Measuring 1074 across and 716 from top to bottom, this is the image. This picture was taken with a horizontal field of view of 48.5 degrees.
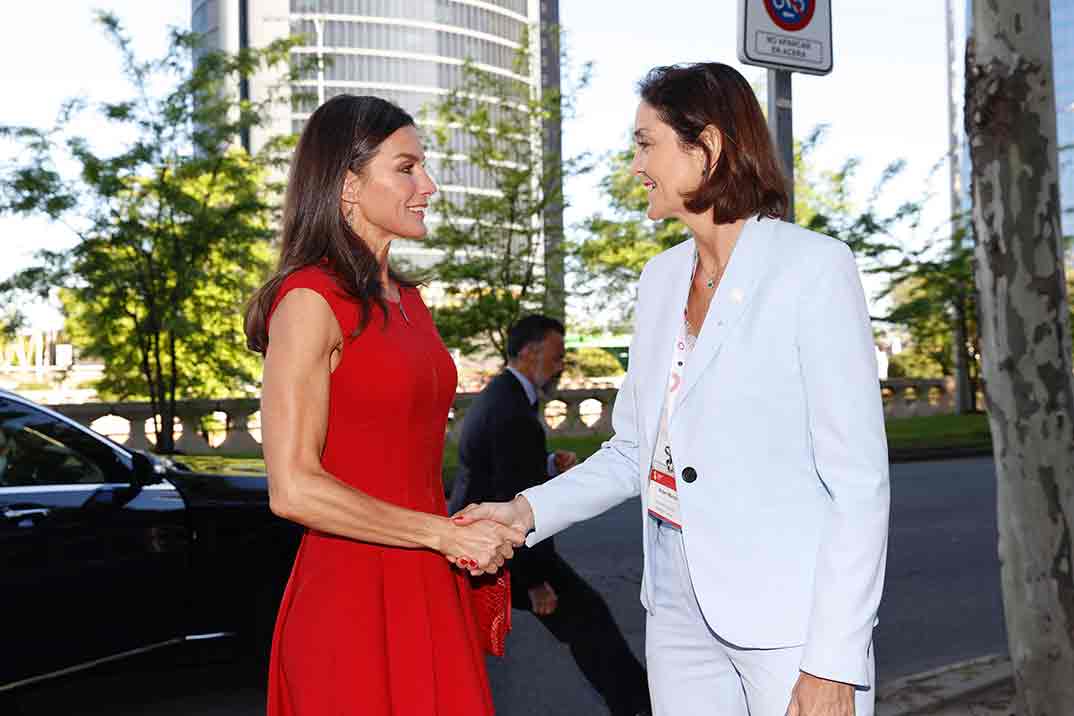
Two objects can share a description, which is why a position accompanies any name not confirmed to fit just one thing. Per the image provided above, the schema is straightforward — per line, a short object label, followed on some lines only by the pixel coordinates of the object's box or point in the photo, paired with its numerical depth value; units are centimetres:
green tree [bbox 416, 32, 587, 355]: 2153
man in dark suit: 472
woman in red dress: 243
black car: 491
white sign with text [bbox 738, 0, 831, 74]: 416
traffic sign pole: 431
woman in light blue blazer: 222
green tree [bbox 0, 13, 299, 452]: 1722
